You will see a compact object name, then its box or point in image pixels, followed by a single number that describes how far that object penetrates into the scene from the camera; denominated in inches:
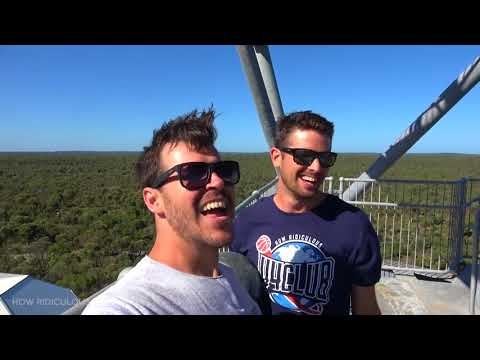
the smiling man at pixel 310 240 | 70.6
